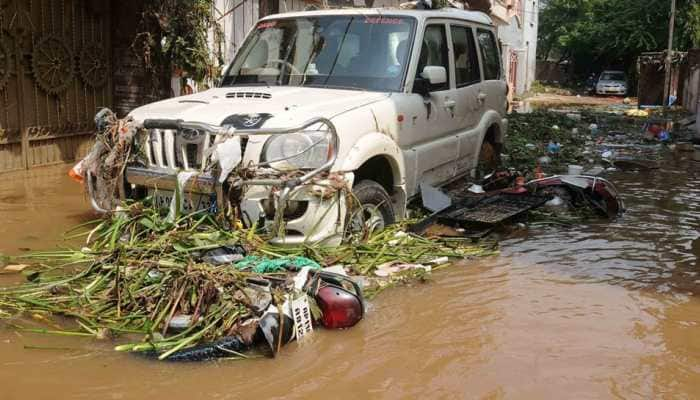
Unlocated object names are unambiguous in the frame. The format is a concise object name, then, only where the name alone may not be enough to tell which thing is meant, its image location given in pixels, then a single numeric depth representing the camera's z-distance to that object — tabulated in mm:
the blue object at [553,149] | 11448
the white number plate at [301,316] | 3705
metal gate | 8438
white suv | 4496
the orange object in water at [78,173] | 5125
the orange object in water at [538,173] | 8112
